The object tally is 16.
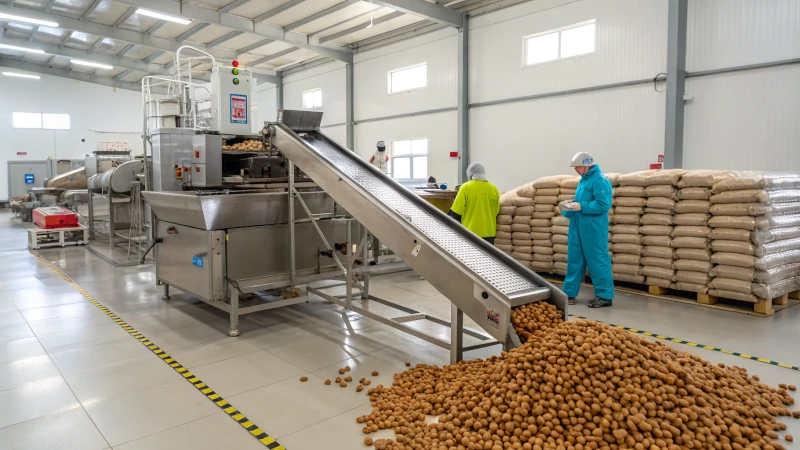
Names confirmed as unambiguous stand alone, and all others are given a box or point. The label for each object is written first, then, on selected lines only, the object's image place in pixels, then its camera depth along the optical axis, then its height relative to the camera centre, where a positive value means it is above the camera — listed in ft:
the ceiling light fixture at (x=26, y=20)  35.99 +11.69
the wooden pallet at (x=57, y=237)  31.37 -3.42
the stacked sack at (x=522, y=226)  22.80 -1.90
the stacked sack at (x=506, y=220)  23.41 -1.69
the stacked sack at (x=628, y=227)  19.40 -1.69
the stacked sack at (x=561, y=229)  21.27 -1.90
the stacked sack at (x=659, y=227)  18.48 -1.59
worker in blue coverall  16.98 -1.61
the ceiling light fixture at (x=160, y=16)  35.77 +12.24
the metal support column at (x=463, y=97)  37.29 +6.28
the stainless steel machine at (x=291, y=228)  11.01 -1.25
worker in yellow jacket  20.39 -0.83
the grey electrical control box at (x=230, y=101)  18.08 +2.92
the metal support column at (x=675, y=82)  25.89 +5.19
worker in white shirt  27.91 +1.43
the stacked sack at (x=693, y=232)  17.51 -1.70
